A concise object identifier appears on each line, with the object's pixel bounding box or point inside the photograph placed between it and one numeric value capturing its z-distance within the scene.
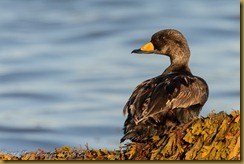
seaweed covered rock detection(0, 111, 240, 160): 11.14
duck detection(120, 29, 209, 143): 13.55
